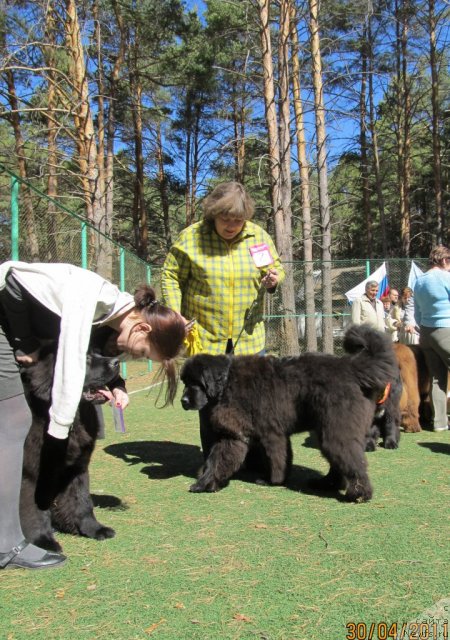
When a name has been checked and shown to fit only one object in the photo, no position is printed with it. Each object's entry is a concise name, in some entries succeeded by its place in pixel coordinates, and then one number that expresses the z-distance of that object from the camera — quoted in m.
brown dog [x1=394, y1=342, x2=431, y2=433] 6.44
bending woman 2.46
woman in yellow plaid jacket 4.30
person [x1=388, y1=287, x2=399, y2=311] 10.98
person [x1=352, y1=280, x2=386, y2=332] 9.39
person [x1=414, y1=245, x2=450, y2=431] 6.14
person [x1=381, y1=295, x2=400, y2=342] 10.21
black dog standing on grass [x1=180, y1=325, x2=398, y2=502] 3.89
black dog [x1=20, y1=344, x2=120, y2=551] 2.87
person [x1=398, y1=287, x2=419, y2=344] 9.55
